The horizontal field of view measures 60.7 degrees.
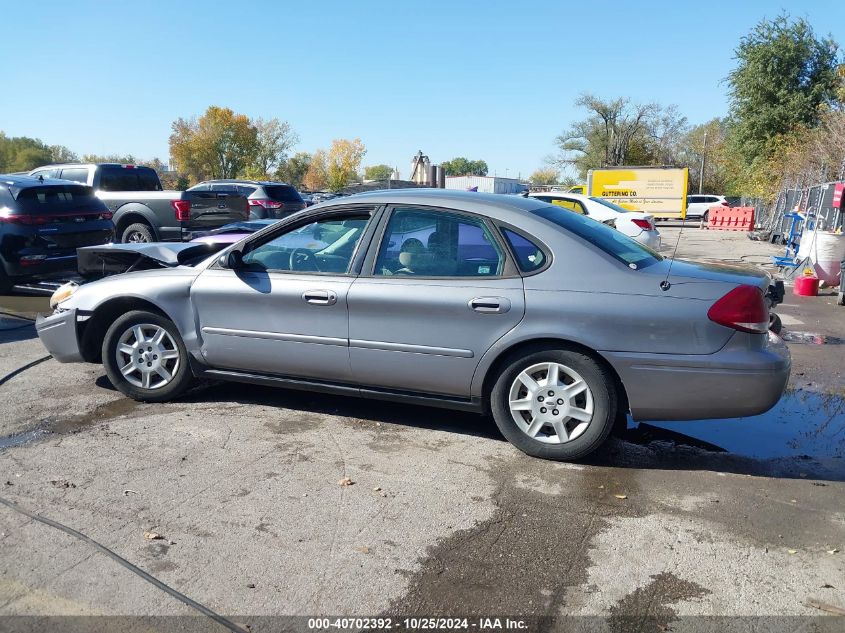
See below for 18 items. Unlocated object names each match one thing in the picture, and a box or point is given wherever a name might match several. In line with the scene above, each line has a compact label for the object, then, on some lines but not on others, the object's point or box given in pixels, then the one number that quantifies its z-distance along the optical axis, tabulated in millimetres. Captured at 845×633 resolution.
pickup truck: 13109
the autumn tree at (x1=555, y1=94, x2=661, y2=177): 64812
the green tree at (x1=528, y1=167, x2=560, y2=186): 120438
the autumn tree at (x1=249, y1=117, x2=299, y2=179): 80625
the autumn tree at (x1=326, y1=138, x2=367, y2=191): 90312
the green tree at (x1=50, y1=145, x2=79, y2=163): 80875
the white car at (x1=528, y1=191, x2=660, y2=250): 15641
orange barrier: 31453
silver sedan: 4199
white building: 44719
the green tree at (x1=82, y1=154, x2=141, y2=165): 80188
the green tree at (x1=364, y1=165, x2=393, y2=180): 127475
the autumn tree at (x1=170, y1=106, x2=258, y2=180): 76062
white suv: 40603
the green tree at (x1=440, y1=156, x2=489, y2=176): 147112
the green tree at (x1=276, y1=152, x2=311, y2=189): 83812
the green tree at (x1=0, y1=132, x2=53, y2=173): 67712
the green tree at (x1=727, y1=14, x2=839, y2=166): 31391
